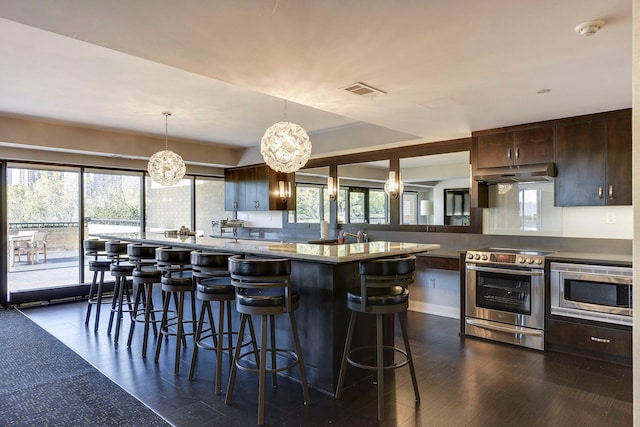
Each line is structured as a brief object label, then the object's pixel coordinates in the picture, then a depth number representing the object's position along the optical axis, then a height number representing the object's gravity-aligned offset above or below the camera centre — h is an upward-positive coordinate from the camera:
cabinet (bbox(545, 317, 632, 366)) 3.44 -1.11
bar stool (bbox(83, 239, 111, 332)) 4.62 -0.54
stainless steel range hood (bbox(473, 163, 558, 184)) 4.07 +0.46
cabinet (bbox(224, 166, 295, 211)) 7.01 +0.53
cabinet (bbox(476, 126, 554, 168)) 4.12 +0.74
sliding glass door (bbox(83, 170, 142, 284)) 6.46 +0.27
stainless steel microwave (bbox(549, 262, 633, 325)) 3.42 -0.68
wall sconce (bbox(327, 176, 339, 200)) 6.39 +0.49
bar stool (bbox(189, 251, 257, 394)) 2.95 -0.54
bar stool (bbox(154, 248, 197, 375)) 3.43 -0.45
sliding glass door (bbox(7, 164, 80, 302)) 5.80 -0.15
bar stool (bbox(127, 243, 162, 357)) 3.80 -0.52
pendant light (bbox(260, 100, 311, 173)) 3.60 +0.66
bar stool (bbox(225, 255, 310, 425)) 2.61 -0.54
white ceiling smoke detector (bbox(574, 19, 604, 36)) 2.00 +0.97
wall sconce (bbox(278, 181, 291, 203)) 7.02 +0.49
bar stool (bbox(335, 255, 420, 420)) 2.59 -0.53
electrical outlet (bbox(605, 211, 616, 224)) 4.05 -0.02
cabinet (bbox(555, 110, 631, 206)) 3.70 +0.53
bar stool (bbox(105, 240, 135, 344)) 4.12 -0.55
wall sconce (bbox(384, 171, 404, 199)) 5.64 +0.45
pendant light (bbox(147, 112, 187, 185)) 4.78 +0.62
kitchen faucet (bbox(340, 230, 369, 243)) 5.63 -0.27
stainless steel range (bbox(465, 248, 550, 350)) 3.87 -0.81
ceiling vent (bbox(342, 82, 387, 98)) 2.93 +0.97
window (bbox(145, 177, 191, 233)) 7.18 +0.23
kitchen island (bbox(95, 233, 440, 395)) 2.89 -0.60
